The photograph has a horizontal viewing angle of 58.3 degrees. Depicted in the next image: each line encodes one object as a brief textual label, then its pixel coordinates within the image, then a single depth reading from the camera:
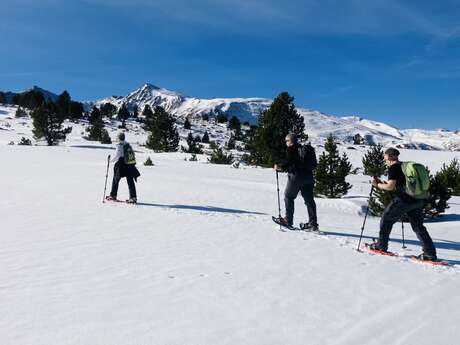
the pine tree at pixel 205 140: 66.00
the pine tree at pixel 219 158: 32.06
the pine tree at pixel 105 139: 45.82
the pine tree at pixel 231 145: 53.28
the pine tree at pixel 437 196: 14.33
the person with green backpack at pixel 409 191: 7.05
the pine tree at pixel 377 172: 13.82
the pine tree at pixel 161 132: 43.75
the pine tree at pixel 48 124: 41.34
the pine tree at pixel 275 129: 31.78
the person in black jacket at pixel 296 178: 9.17
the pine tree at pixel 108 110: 80.46
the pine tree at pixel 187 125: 87.56
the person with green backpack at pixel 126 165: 11.91
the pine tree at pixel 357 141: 79.89
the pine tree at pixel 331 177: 18.39
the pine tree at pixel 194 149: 43.81
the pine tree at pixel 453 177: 19.59
